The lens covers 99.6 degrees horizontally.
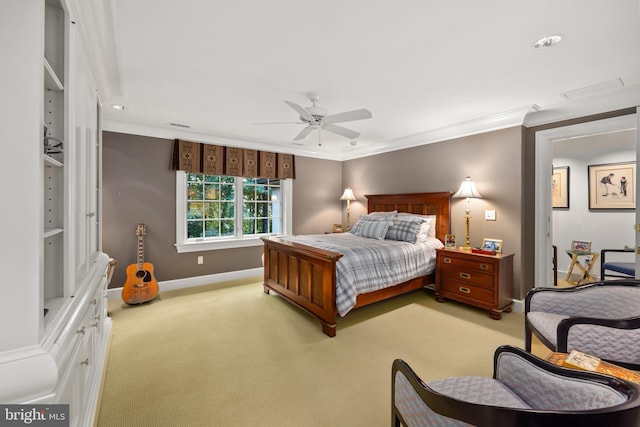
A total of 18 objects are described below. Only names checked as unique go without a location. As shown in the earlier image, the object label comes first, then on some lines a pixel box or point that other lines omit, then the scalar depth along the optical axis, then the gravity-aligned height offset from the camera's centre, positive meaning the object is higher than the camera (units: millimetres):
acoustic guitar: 3449 -908
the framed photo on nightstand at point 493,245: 3385 -393
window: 4234 +66
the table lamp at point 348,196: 5492 +364
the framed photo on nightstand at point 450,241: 3741 -378
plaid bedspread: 2785 -569
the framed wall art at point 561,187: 4668 +469
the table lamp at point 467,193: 3555 +277
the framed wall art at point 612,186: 4074 +442
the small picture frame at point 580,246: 4142 -494
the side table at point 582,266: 4062 -808
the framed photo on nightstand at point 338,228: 5406 -285
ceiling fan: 2613 +986
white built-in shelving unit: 826 -10
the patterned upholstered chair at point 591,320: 1518 -669
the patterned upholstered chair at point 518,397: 726 -646
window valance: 4141 +896
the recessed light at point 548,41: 1854 +1212
